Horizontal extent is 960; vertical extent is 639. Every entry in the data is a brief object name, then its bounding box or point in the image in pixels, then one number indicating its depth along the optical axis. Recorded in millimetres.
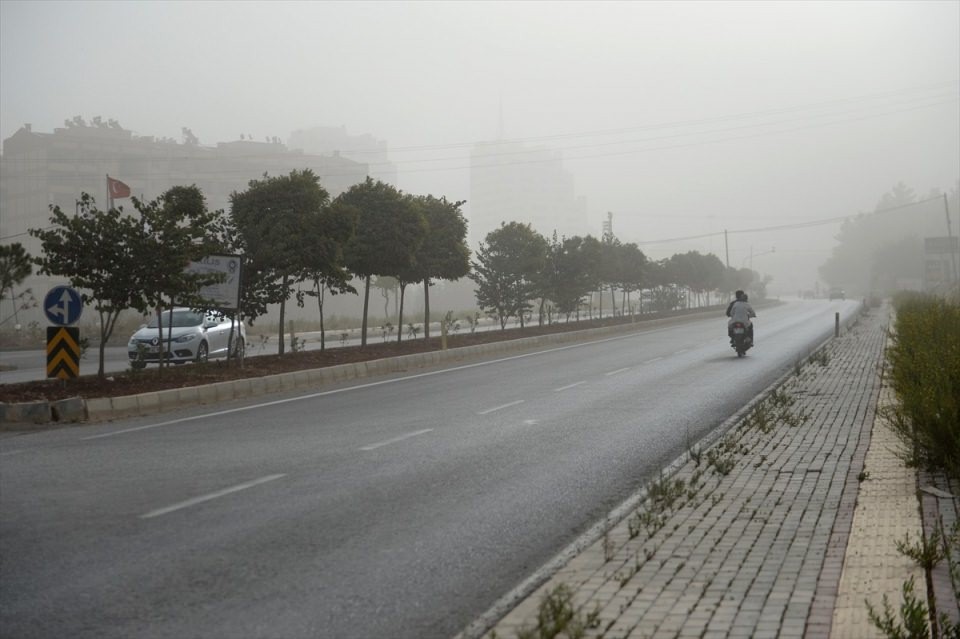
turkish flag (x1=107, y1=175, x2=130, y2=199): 45500
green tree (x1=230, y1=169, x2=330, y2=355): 22391
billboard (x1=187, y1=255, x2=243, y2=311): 21375
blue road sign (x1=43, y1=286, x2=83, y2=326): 15750
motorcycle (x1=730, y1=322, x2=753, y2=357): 27312
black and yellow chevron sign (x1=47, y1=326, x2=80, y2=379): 16031
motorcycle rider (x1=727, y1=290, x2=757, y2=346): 27744
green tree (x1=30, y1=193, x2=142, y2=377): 17484
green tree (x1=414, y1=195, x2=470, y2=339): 32406
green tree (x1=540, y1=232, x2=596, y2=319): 47094
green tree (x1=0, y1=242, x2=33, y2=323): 18281
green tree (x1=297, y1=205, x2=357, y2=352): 22875
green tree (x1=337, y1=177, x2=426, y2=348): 28188
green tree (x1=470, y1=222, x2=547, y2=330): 41625
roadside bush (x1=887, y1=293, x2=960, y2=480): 8570
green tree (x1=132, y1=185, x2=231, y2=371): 17938
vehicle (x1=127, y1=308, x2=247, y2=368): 24438
